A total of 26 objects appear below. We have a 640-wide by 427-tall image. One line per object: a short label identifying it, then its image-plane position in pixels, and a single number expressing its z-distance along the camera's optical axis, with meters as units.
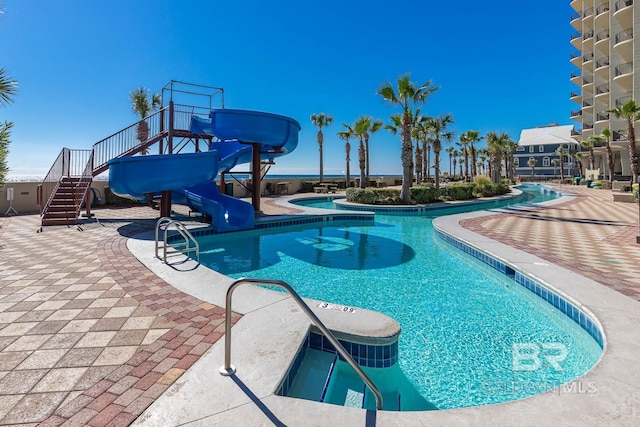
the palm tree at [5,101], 9.06
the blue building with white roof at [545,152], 68.53
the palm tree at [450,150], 69.69
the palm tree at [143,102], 23.70
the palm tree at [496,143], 35.73
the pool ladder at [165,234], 5.95
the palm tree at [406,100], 17.83
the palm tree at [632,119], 24.75
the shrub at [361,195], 19.09
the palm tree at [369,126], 29.78
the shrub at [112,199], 17.88
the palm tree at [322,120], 39.50
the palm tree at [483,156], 66.63
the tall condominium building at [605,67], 31.70
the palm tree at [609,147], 31.73
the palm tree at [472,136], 35.12
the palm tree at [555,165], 69.06
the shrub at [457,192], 21.83
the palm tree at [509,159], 57.38
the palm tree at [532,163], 69.42
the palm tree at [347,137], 34.06
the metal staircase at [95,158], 11.51
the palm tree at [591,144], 35.66
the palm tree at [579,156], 47.22
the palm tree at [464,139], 36.42
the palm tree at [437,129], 27.70
